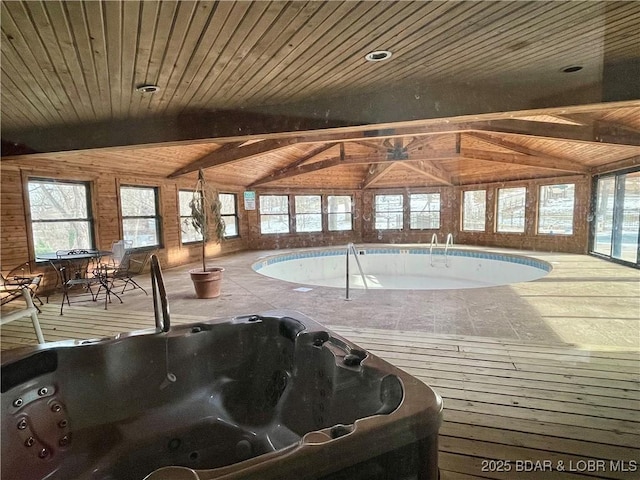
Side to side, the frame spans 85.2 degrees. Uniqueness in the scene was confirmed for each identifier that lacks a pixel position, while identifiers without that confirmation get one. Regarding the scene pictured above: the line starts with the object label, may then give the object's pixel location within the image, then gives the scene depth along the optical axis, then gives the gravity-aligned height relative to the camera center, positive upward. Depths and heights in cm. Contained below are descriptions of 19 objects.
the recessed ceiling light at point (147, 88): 265 +96
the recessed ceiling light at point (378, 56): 215 +97
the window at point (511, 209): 866 -9
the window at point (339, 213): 1077 -12
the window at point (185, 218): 781 -13
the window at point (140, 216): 647 -5
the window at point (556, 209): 774 -10
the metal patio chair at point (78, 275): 452 -88
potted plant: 466 -83
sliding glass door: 600 -26
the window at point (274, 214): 1011 -10
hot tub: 131 -103
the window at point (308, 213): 1045 -10
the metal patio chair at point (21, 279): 409 -81
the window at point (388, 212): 1071 -12
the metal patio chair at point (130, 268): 514 -88
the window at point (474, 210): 948 -10
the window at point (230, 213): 921 -4
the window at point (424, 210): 1034 -8
